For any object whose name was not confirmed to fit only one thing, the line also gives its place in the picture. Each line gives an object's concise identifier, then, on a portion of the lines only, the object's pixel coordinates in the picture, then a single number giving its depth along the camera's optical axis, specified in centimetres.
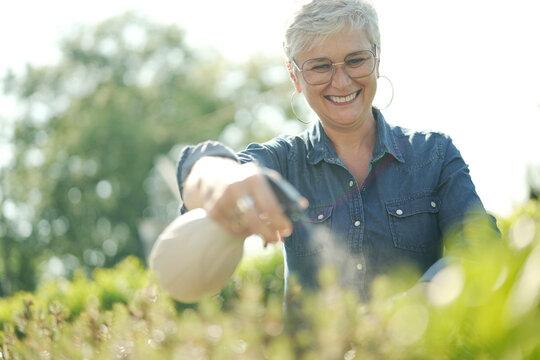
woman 292
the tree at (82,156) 3484
